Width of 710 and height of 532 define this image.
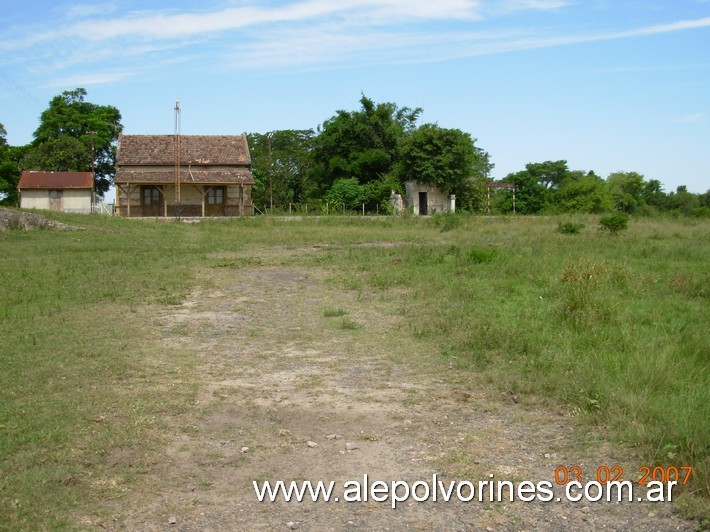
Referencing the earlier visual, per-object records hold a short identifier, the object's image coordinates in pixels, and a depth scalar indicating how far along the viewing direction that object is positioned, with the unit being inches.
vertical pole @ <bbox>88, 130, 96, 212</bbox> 1728.7
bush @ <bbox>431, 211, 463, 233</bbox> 1101.4
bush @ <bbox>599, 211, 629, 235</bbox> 936.9
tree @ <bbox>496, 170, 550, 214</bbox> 2053.4
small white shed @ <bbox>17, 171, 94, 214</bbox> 1769.2
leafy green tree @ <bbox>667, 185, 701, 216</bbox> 2161.4
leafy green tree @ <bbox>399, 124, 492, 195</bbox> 1819.6
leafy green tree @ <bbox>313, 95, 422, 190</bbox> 2016.5
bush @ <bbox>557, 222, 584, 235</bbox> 955.8
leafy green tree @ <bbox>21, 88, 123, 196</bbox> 2079.2
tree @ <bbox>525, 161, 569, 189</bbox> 3152.1
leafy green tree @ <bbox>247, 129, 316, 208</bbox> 2298.2
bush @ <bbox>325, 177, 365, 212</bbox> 1843.0
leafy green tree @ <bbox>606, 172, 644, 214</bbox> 2319.1
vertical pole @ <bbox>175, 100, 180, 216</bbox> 1580.8
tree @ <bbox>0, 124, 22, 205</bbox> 2098.9
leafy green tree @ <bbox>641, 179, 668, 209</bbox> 2430.5
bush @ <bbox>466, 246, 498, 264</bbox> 583.2
